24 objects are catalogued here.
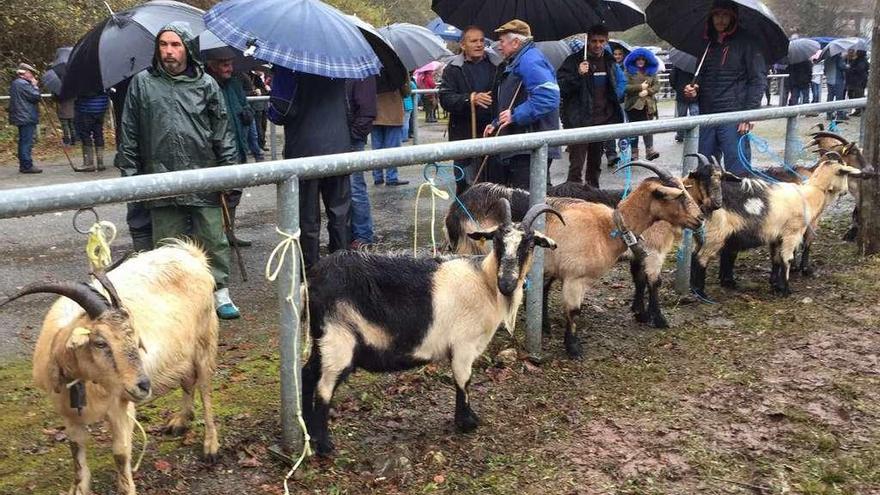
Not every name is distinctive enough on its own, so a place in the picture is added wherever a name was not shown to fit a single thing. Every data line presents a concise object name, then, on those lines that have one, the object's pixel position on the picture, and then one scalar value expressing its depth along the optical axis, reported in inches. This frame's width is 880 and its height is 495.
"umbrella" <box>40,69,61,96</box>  571.5
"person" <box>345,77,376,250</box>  288.8
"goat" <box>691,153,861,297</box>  254.1
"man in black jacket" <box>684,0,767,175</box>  291.3
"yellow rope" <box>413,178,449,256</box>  161.5
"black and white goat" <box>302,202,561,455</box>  147.2
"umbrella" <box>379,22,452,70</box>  444.8
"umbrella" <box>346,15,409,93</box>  266.1
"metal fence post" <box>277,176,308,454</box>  133.9
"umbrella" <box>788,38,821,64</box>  809.5
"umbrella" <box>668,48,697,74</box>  468.0
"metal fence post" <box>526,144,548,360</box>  188.4
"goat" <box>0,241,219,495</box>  114.9
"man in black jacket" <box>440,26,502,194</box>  279.0
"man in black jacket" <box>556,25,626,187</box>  350.6
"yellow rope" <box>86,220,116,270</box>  115.6
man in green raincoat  198.4
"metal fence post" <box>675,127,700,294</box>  241.3
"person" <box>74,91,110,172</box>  517.2
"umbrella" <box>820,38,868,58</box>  836.5
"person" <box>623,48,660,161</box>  483.8
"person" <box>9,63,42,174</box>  528.7
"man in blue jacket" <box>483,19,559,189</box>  247.9
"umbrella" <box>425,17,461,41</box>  861.8
